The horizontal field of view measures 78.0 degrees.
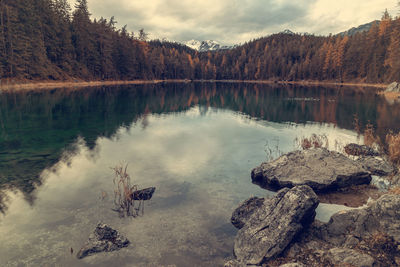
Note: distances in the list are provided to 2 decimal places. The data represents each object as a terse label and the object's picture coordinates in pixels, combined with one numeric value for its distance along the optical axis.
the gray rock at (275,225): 8.31
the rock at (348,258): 6.93
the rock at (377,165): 16.05
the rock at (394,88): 67.37
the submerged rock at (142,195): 12.77
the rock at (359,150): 19.61
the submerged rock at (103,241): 8.75
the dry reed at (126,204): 11.44
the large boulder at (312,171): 13.89
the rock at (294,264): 7.01
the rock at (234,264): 7.96
